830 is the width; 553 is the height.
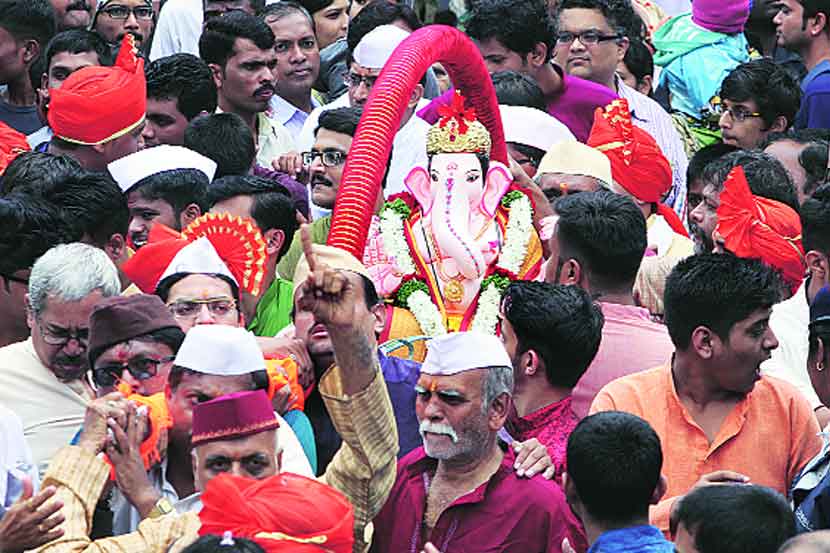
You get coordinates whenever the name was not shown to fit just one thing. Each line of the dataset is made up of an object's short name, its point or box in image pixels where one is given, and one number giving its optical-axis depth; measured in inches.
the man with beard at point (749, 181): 585.3
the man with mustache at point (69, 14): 798.1
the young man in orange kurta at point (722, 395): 443.9
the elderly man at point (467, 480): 421.8
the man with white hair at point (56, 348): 466.8
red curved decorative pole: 516.4
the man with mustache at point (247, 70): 722.5
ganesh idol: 544.1
